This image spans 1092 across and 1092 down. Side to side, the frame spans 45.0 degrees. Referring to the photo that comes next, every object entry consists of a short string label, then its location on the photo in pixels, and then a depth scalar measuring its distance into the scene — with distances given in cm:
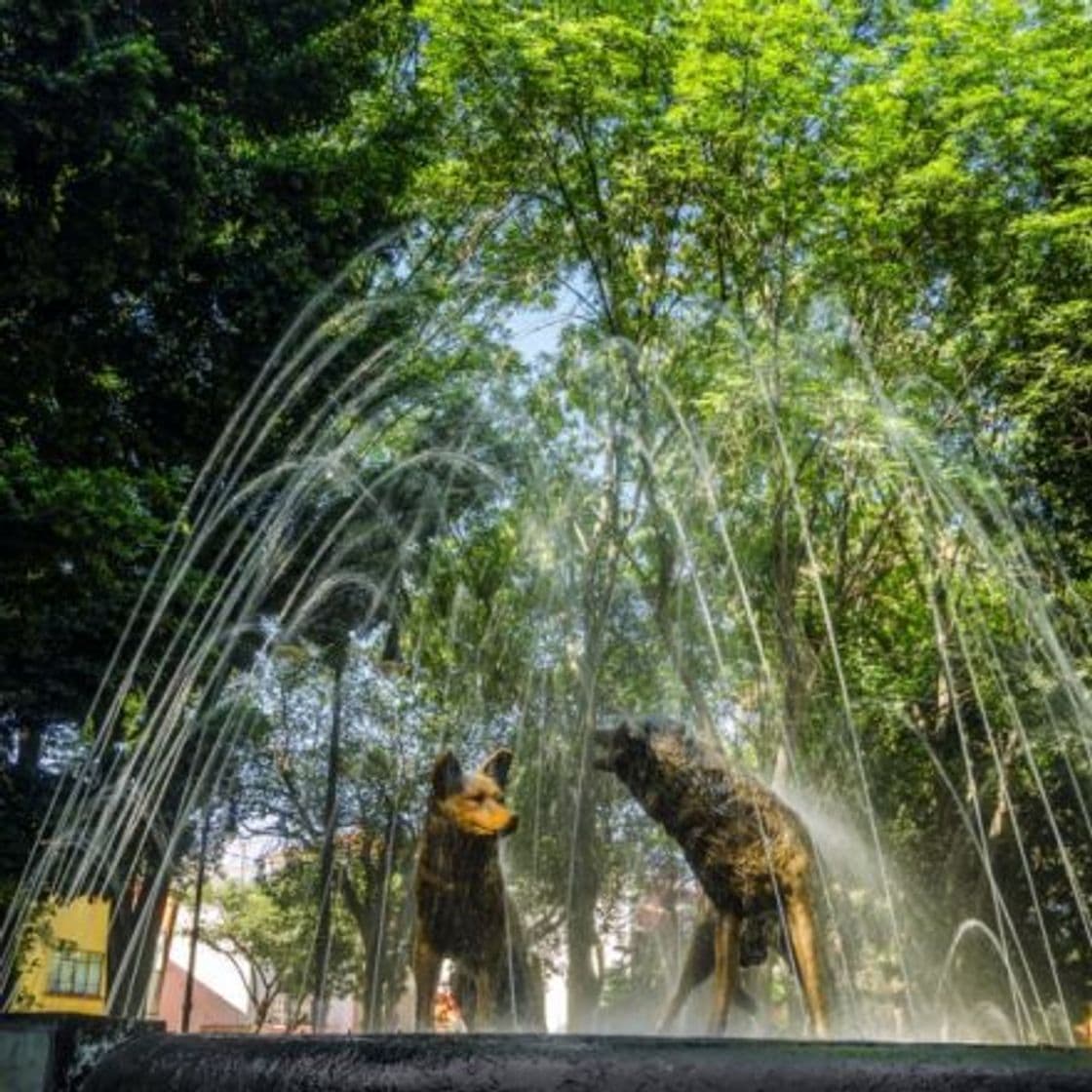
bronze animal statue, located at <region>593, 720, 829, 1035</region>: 609
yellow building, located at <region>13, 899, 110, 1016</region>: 2939
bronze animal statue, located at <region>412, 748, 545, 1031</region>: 640
